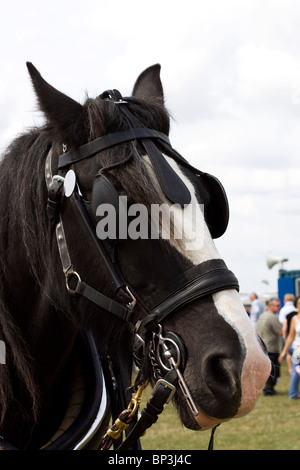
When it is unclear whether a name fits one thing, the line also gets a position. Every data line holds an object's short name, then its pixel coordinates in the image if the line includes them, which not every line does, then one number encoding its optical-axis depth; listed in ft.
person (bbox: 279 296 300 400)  38.48
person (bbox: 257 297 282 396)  42.68
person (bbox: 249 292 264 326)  56.53
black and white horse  7.53
